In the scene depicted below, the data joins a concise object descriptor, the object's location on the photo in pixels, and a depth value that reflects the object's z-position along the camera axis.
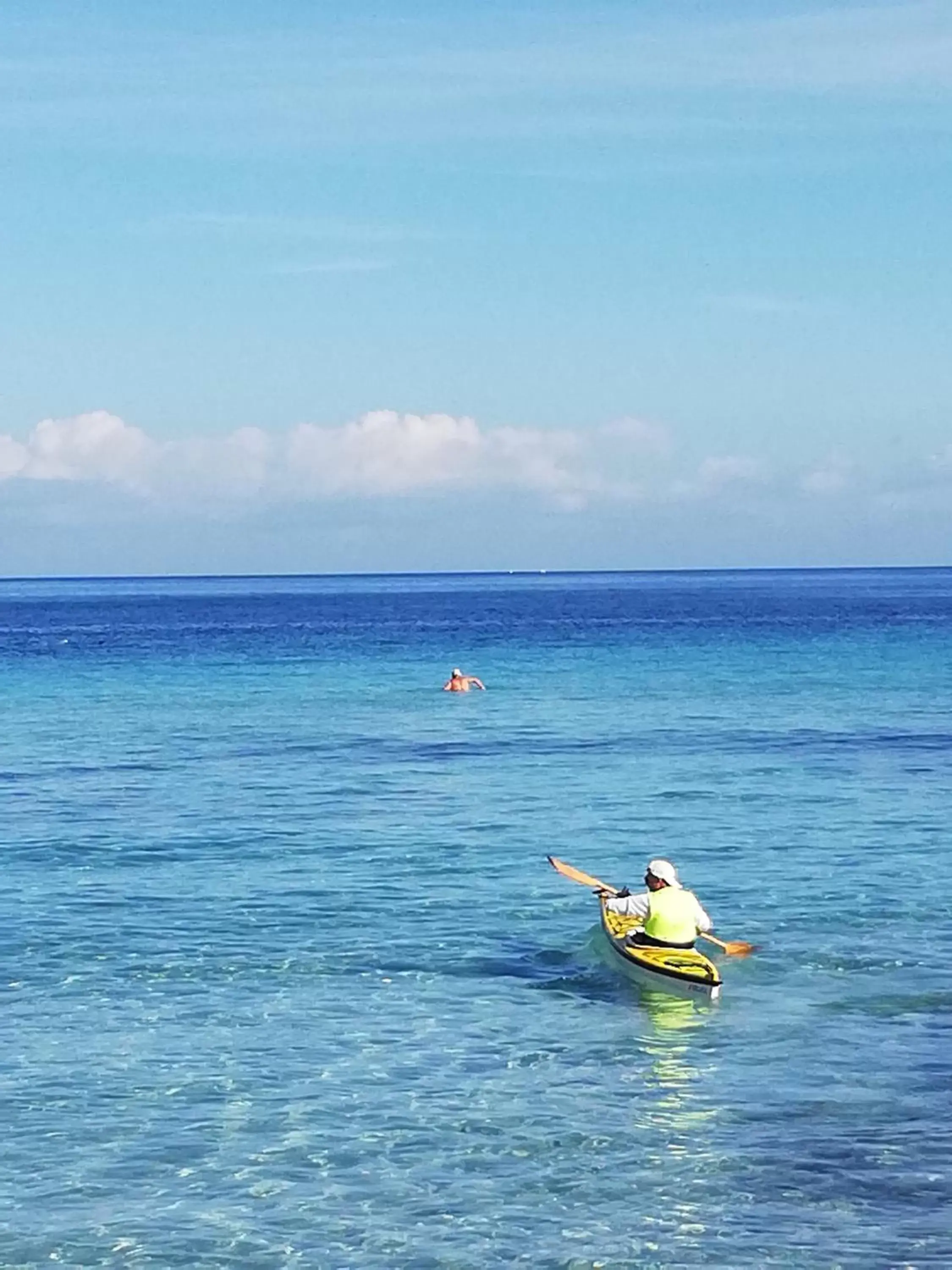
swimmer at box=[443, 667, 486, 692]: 68.88
